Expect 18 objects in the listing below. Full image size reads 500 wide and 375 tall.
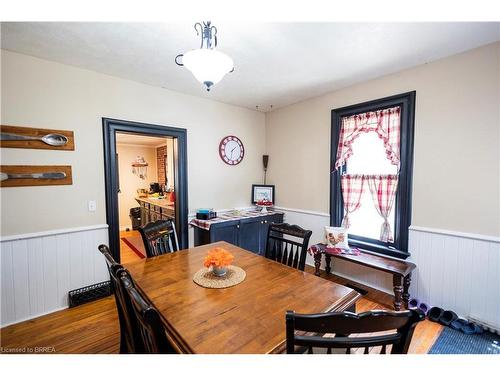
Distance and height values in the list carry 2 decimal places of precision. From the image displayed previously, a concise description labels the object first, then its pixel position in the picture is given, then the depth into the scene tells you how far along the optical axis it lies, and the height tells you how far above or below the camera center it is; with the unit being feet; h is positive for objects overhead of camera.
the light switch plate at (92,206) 8.16 -1.05
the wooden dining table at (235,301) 3.08 -2.21
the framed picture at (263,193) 12.78 -0.91
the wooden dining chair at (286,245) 6.06 -1.99
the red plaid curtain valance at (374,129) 8.25 +1.87
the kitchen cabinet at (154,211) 12.17 -2.07
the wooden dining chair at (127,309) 3.47 -2.07
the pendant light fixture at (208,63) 4.25 +2.22
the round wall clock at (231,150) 11.73 +1.45
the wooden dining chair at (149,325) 2.52 -1.71
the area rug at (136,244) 13.16 -4.46
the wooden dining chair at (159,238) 6.37 -1.82
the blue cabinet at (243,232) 9.84 -2.56
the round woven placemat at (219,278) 4.59 -2.17
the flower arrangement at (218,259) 4.70 -1.72
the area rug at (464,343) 5.79 -4.47
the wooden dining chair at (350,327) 2.46 -1.67
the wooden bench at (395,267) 7.25 -3.02
